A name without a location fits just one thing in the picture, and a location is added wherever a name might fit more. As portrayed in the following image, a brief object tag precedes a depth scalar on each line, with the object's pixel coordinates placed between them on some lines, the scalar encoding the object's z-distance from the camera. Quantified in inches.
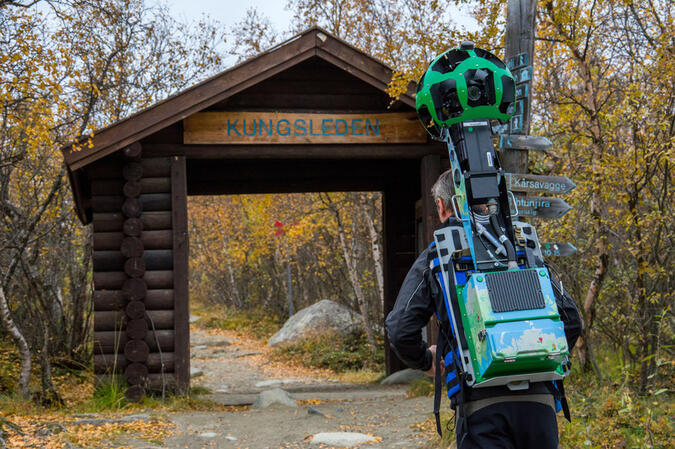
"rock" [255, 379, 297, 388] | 534.9
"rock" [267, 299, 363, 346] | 674.2
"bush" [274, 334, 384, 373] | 604.7
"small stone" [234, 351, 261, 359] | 716.0
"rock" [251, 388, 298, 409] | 352.2
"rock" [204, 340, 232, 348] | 804.0
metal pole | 769.1
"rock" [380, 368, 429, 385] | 437.7
